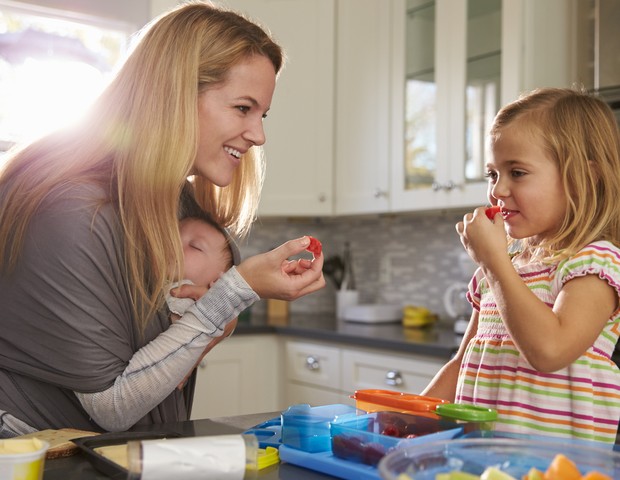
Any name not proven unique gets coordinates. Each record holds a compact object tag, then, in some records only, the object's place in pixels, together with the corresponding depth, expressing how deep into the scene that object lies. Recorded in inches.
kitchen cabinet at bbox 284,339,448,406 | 118.6
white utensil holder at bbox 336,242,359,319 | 163.8
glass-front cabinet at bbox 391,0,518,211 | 128.3
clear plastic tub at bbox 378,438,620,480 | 31.5
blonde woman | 51.5
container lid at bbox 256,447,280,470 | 40.7
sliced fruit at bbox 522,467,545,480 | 29.7
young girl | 50.5
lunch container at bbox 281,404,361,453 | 41.6
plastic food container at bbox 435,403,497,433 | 38.8
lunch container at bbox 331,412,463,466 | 38.1
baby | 74.9
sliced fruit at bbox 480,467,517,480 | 29.2
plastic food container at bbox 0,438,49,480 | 32.4
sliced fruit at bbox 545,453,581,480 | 29.9
